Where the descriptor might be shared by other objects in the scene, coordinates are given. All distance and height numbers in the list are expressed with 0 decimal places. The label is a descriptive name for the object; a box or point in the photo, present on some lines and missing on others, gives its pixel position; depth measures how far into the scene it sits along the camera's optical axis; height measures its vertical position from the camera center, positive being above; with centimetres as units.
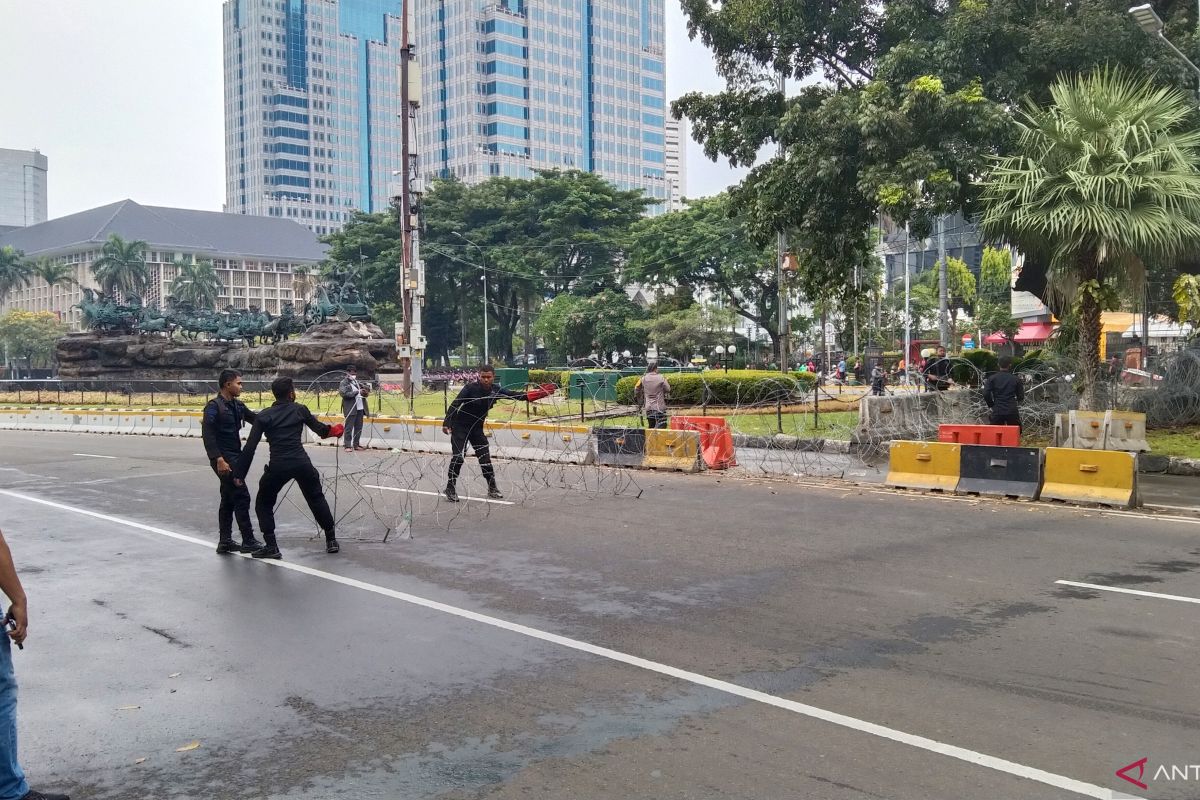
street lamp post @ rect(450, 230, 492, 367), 7311 +1005
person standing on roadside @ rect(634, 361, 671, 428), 1903 -8
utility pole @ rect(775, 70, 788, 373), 3089 +254
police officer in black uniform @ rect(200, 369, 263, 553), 1007 -55
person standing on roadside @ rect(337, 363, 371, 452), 2317 -36
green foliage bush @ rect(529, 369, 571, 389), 4025 +66
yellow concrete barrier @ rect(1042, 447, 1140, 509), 1273 -119
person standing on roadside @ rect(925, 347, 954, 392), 2194 +33
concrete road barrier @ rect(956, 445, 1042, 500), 1359 -117
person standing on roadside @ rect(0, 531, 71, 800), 407 -121
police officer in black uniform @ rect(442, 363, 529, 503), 1387 -36
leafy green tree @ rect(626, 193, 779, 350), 6091 +821
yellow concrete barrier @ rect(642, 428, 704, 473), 1770 -108
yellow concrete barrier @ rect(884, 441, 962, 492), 1444 -114
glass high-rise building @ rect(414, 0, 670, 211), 14088 +4525
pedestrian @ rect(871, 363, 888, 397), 3010 +24
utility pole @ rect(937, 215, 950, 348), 4112 +422
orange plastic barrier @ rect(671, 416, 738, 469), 1784 -102
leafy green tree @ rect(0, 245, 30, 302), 11862 +1544
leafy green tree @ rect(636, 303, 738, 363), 6016 +382
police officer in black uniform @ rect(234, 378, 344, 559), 998 -68
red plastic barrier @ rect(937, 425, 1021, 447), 1531 -73
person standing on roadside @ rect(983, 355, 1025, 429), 1614 -12
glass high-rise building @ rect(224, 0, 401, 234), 18088 +5367
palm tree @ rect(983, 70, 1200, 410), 1542 +310
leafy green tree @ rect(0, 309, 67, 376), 10994 +695
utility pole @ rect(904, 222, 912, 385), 4701 +385
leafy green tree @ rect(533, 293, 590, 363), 6700 +471
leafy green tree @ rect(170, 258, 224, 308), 11675 +1330
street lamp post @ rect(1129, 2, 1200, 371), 1535 +573
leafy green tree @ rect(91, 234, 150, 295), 11048 +1458
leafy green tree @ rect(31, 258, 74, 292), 11338 +1453
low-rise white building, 13325 +2078
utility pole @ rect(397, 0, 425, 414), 3422 +581
